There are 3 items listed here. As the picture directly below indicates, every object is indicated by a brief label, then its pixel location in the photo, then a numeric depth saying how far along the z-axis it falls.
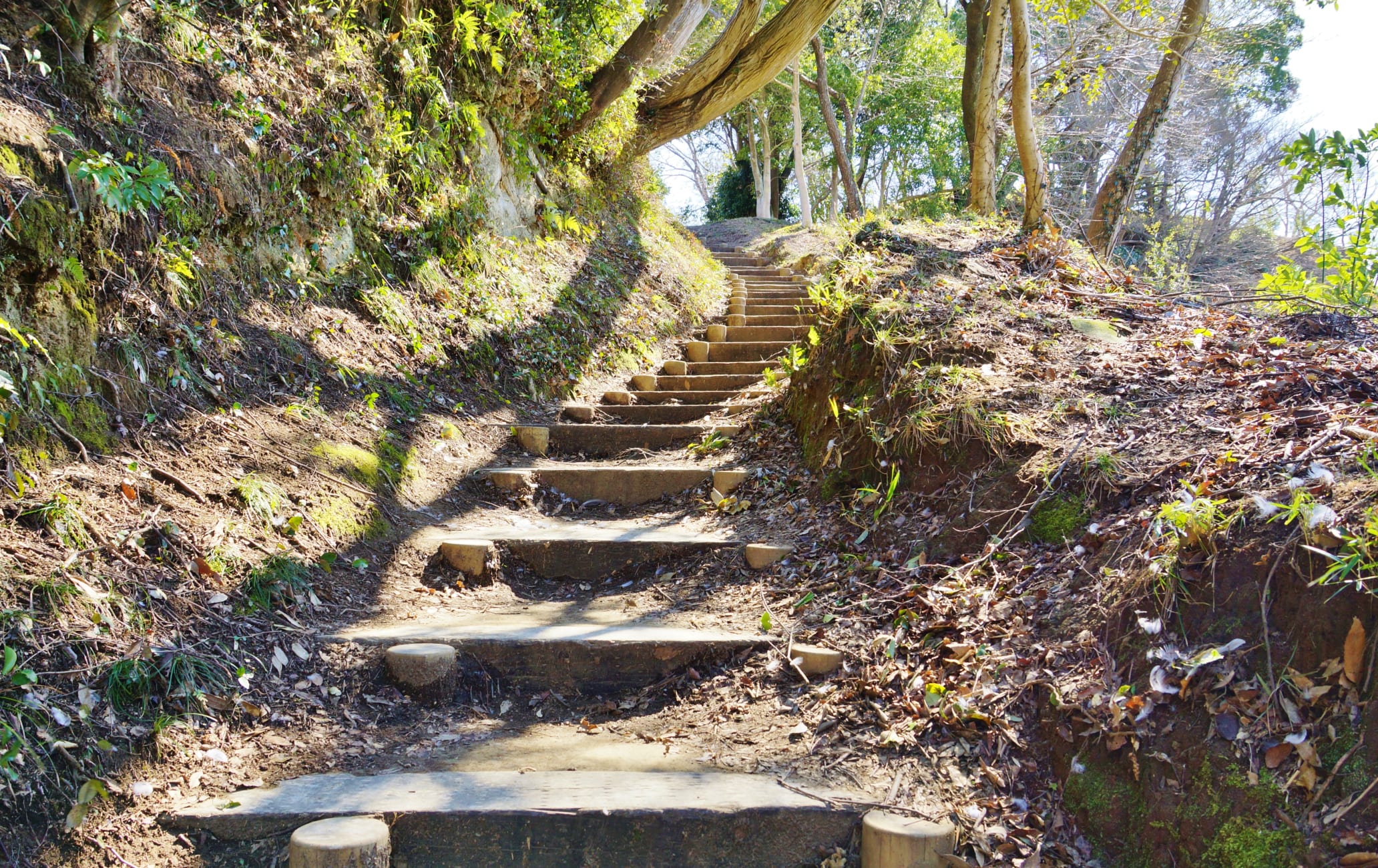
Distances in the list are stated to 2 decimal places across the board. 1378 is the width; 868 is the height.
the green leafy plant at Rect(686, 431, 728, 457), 4.84
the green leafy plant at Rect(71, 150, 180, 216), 2.48
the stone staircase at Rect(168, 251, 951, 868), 1.95
